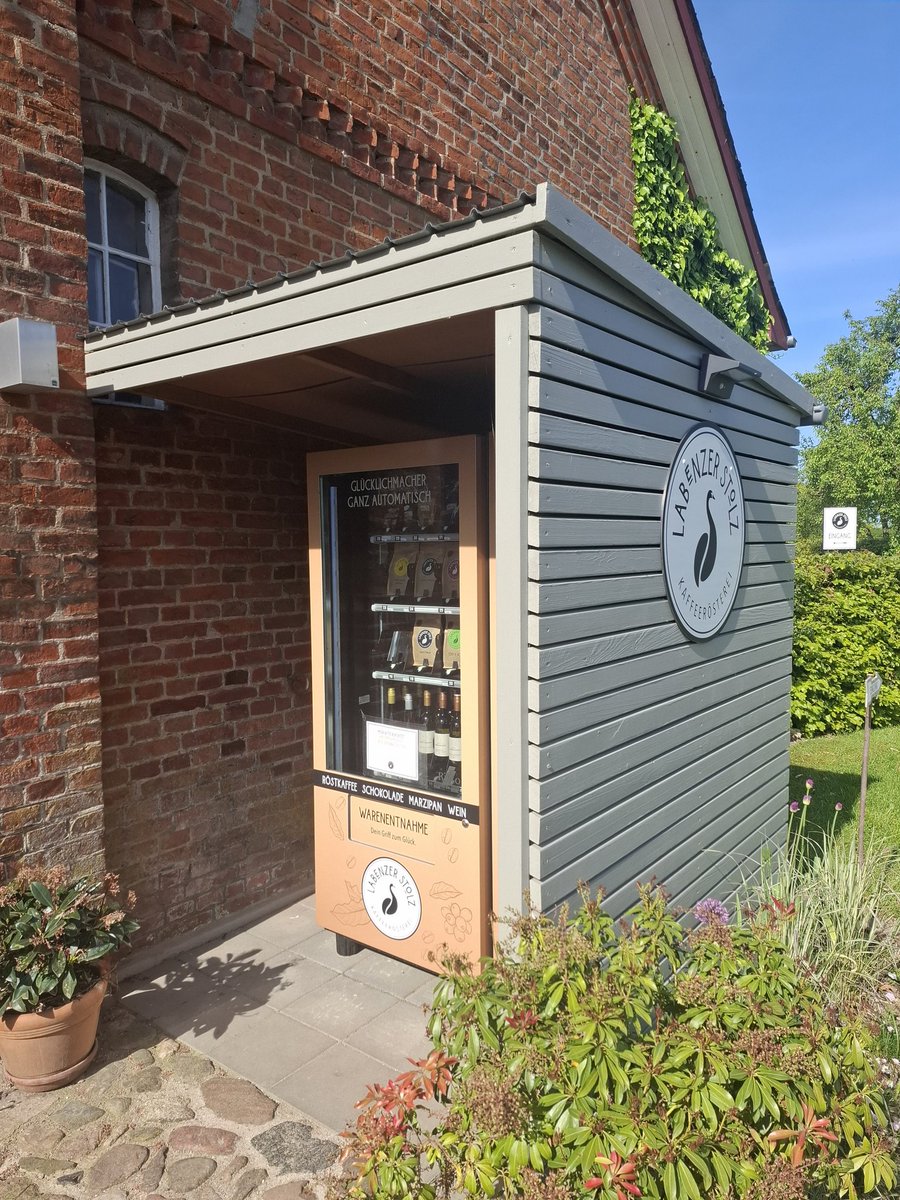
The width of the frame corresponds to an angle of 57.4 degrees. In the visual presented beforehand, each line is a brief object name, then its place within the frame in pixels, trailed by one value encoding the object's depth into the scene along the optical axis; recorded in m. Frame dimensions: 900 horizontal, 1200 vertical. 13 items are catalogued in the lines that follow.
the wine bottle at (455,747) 3.87
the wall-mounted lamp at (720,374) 3.78
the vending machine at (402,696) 3.49
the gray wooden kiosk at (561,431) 2.63
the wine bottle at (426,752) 3.91
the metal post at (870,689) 4.94
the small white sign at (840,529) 12.52
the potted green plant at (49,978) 3.01
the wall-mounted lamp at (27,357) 3.18
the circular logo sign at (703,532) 3.66
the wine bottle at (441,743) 3.89
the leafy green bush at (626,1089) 1.80
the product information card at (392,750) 3.94
